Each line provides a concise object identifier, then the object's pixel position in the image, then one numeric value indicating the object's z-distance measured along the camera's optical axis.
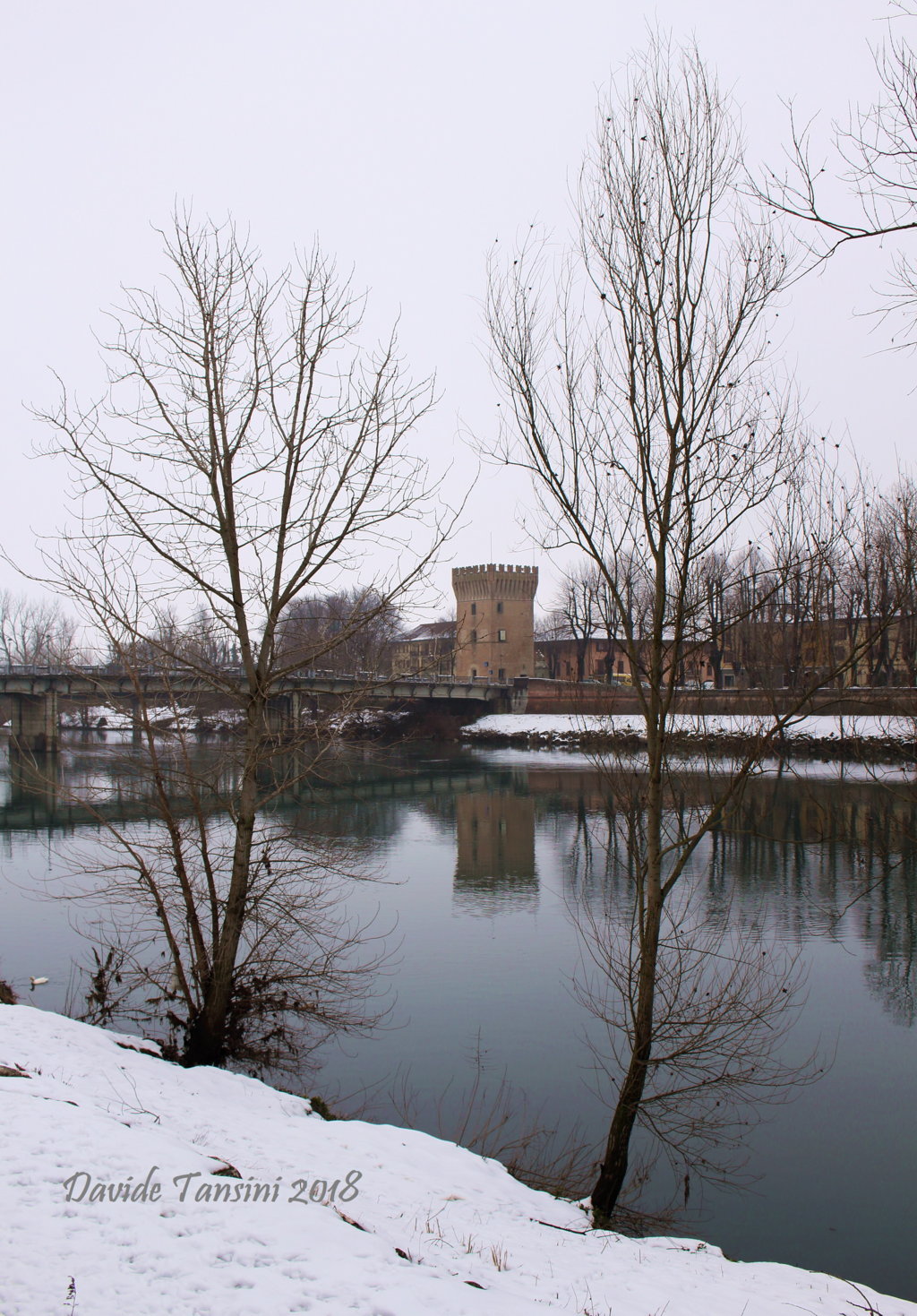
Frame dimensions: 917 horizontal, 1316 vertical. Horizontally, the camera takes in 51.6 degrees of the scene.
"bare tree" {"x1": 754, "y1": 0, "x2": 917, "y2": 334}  4.53
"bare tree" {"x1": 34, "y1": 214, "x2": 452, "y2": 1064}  8.89
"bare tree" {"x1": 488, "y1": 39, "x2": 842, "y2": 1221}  6.64
